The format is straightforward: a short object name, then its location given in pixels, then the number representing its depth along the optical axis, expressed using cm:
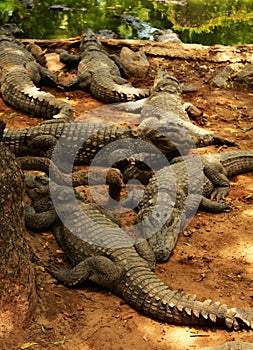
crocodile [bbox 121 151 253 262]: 1080
